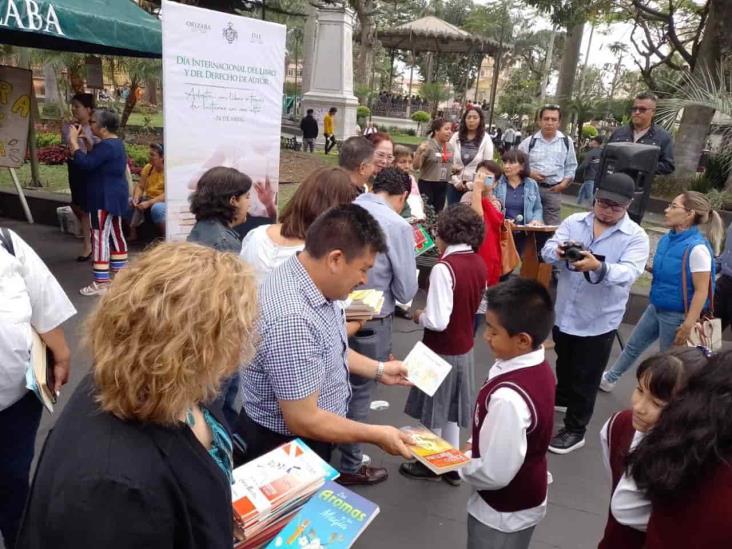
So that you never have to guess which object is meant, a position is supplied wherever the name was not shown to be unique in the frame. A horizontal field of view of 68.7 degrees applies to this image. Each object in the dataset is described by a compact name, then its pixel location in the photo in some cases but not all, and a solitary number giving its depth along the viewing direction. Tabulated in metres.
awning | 4.22
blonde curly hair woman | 0.96
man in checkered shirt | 1.69
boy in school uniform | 1.76
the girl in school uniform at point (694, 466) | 1.21
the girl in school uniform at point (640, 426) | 1.50
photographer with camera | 3.07
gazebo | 25.57
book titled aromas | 1.46
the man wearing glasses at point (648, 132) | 4.90
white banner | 3.79
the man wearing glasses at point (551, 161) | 5.70
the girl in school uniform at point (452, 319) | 2.90
